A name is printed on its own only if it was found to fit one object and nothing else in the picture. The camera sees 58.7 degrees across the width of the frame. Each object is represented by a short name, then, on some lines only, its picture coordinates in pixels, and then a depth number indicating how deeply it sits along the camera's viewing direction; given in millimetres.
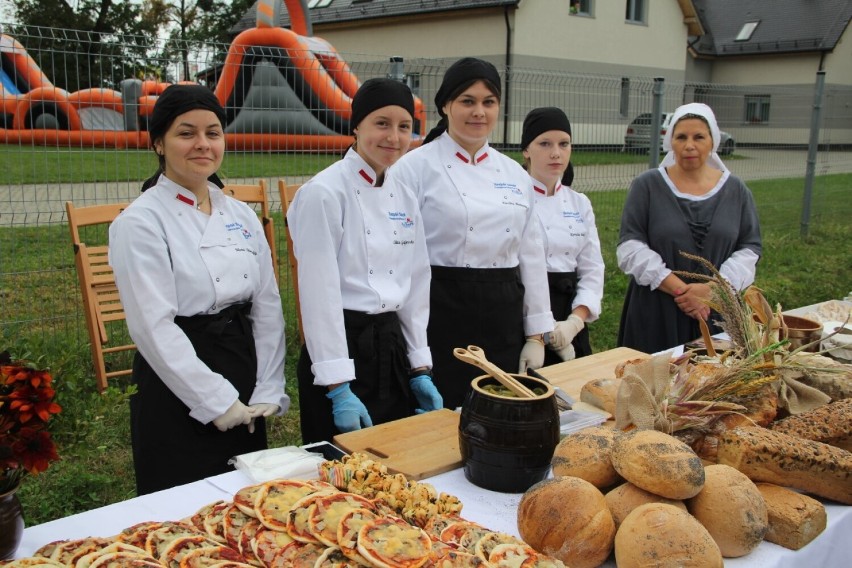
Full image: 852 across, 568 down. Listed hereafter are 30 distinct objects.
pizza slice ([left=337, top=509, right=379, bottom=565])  1295
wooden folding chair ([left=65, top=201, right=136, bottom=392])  4465
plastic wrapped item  1803
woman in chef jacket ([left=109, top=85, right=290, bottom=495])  2184
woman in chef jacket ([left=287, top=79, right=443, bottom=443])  2402
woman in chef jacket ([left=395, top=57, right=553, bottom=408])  2846
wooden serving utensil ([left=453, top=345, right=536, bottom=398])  1754
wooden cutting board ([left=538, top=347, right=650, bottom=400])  2664
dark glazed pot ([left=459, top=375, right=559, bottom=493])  1712
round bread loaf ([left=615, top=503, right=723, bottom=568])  1369
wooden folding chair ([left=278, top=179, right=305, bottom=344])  5422
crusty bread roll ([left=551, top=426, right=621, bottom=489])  1631
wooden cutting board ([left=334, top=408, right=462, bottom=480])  1916
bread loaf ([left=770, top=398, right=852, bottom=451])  1917
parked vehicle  7750
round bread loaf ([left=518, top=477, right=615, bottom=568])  1443
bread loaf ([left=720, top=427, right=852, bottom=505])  1716
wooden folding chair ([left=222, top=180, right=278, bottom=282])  5281
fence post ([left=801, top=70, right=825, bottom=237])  10133
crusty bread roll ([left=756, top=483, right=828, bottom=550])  1594
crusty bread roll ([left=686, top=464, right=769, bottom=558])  1507
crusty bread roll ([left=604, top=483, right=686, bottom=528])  1522
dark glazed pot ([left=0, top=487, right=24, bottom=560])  1396
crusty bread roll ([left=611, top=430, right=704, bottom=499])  1496
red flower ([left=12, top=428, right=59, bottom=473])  1331
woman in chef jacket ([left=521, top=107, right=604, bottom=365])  3330
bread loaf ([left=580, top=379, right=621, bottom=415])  2344
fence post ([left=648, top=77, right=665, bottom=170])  7176
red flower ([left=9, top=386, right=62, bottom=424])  1313
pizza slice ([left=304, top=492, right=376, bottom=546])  1352
